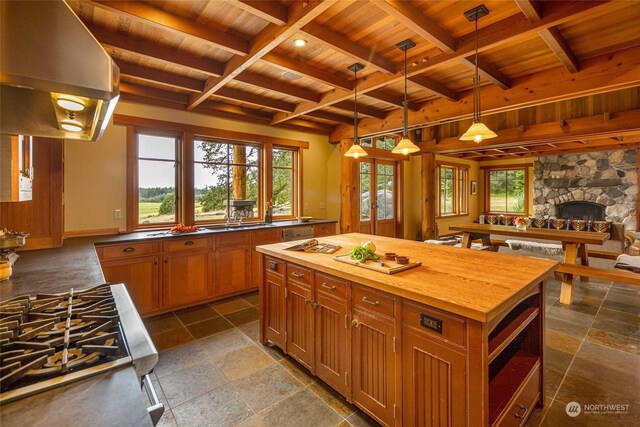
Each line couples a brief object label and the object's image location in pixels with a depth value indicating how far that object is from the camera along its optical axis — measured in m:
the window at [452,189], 8.82
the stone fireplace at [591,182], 7.38
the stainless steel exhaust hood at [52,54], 0.81
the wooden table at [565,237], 3.58
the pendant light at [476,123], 2.06
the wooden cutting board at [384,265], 1.71
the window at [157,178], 3.75
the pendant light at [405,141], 2.52
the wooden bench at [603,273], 3.15
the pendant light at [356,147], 2.96
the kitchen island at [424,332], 1.28
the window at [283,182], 5.01
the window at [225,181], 4.19
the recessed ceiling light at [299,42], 2.41
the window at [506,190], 9.96
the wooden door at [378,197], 6.30
